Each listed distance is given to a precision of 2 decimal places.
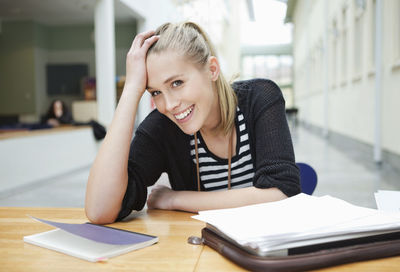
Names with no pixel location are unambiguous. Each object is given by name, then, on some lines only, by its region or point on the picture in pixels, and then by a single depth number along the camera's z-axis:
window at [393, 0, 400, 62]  5.34
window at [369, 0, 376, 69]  6.84
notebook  0.80
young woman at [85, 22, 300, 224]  1.23
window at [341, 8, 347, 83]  9.80
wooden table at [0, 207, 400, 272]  0.73
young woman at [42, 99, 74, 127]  8.43
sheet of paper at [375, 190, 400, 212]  1.07
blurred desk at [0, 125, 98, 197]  4.69
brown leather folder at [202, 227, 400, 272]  0.68
